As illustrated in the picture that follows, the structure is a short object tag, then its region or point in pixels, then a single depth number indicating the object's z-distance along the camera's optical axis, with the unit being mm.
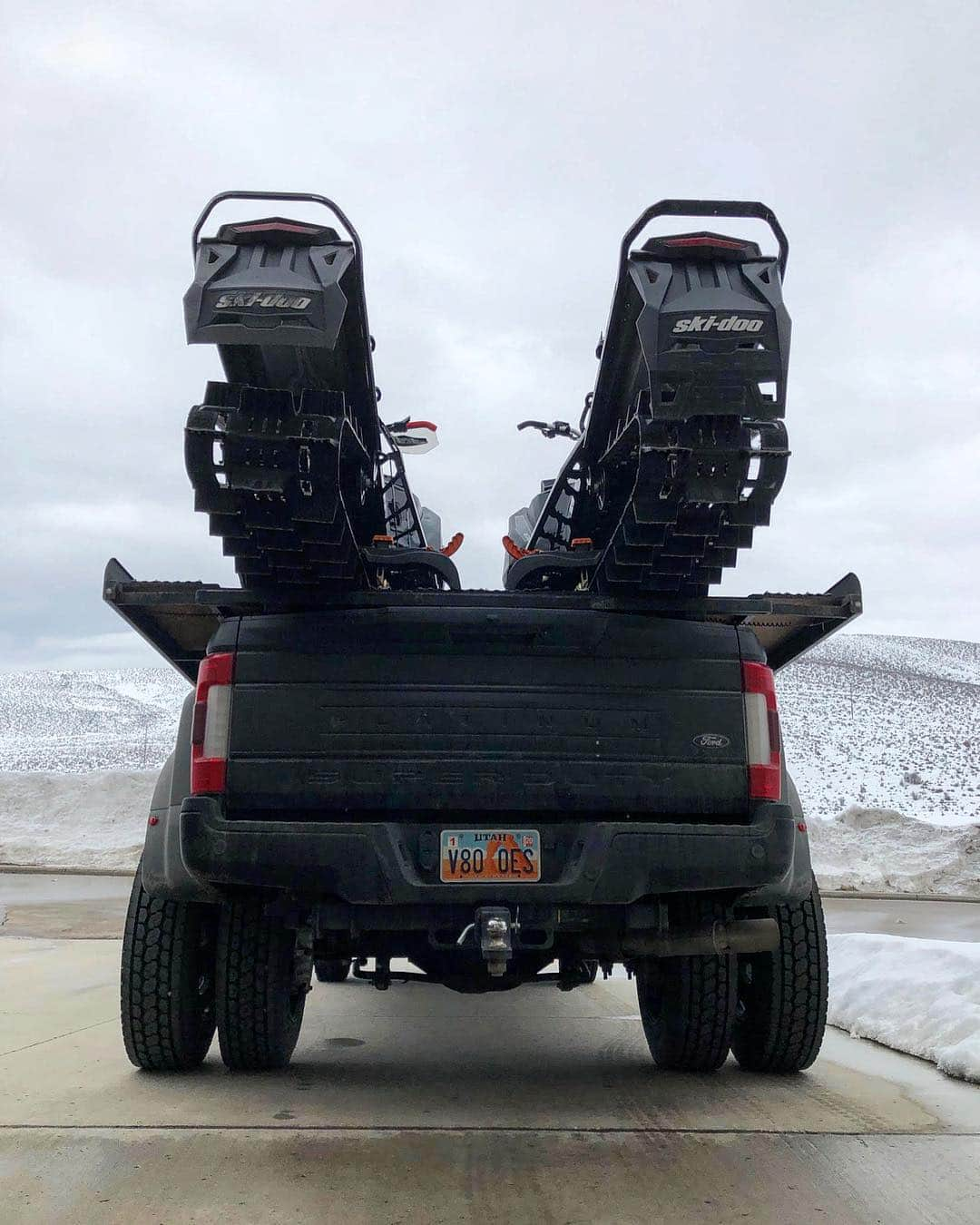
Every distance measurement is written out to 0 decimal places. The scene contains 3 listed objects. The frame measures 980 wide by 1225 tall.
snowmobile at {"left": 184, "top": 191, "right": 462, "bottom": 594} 3062
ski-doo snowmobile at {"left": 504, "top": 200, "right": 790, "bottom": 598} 3105
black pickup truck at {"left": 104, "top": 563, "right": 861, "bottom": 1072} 3502
